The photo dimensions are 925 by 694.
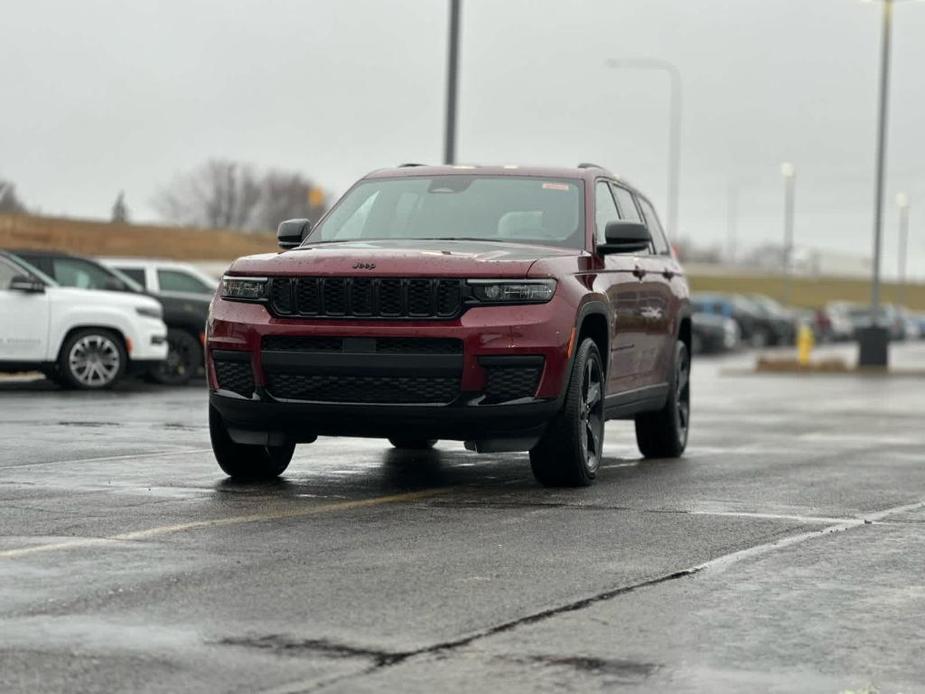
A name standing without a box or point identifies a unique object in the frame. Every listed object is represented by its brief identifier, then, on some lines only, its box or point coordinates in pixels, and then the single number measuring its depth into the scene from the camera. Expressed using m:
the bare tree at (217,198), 89.06
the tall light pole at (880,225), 41.19
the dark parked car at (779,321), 66.06
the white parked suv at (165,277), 25.47
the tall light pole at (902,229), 111.16
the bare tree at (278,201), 89.38
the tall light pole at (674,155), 62.47
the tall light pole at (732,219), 93.55
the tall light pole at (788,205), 82.56
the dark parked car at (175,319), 23.30
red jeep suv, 10.08
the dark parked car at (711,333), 54.84
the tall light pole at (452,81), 27.10
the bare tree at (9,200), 36.06
